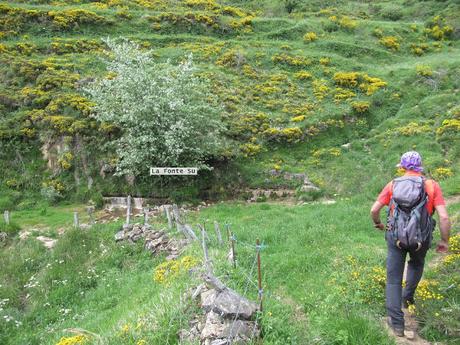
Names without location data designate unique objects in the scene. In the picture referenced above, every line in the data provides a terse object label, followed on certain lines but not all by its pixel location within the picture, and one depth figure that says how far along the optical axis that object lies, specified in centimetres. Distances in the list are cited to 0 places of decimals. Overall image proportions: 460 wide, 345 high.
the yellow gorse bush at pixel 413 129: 2520
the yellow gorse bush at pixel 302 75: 3571
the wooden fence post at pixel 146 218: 1766
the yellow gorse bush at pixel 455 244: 1021
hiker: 665
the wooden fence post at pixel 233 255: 949
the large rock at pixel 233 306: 668
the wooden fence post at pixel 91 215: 1949
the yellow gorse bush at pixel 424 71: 3418
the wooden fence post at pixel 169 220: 1664
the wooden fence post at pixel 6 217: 1956
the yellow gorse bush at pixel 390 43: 4238
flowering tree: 2212
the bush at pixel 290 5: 5469
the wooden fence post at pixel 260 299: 696
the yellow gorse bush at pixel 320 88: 3288
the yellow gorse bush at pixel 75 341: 780
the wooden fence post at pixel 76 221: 1817
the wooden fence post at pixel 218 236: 1231
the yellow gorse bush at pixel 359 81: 3362
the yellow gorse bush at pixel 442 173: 1909
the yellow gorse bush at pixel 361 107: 3084
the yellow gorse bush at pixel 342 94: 3231
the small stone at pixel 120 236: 1675
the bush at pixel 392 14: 5319
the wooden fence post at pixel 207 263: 800
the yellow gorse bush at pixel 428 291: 799
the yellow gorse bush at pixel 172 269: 1002
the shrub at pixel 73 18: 3981
